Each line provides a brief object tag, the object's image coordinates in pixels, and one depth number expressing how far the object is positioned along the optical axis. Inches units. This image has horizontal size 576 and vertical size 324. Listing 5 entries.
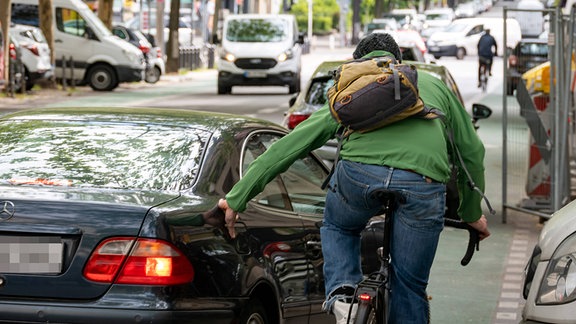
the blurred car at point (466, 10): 4114.2
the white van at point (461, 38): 2763.3
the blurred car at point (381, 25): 3142.2
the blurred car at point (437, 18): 3622.0
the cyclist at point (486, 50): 1652.3
